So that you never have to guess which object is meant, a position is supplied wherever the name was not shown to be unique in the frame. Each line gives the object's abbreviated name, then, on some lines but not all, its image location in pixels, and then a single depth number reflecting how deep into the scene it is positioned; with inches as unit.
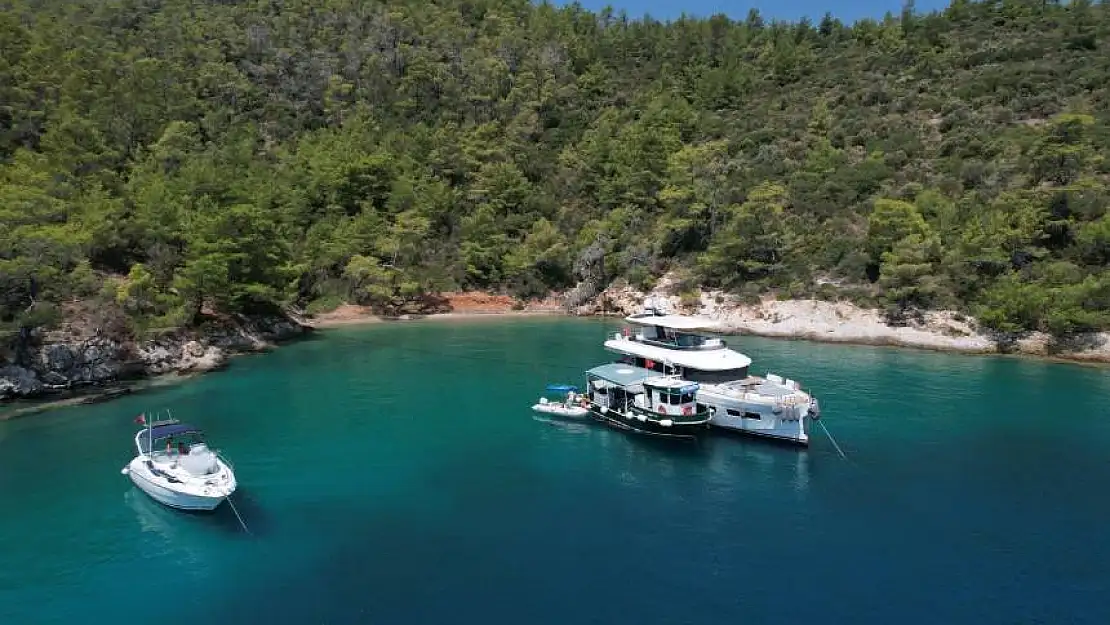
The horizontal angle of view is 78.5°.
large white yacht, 1385.3
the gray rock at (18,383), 1653.5
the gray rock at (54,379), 1715.1
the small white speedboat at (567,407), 1585.9
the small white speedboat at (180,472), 1066.7
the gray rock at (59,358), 1732.3
